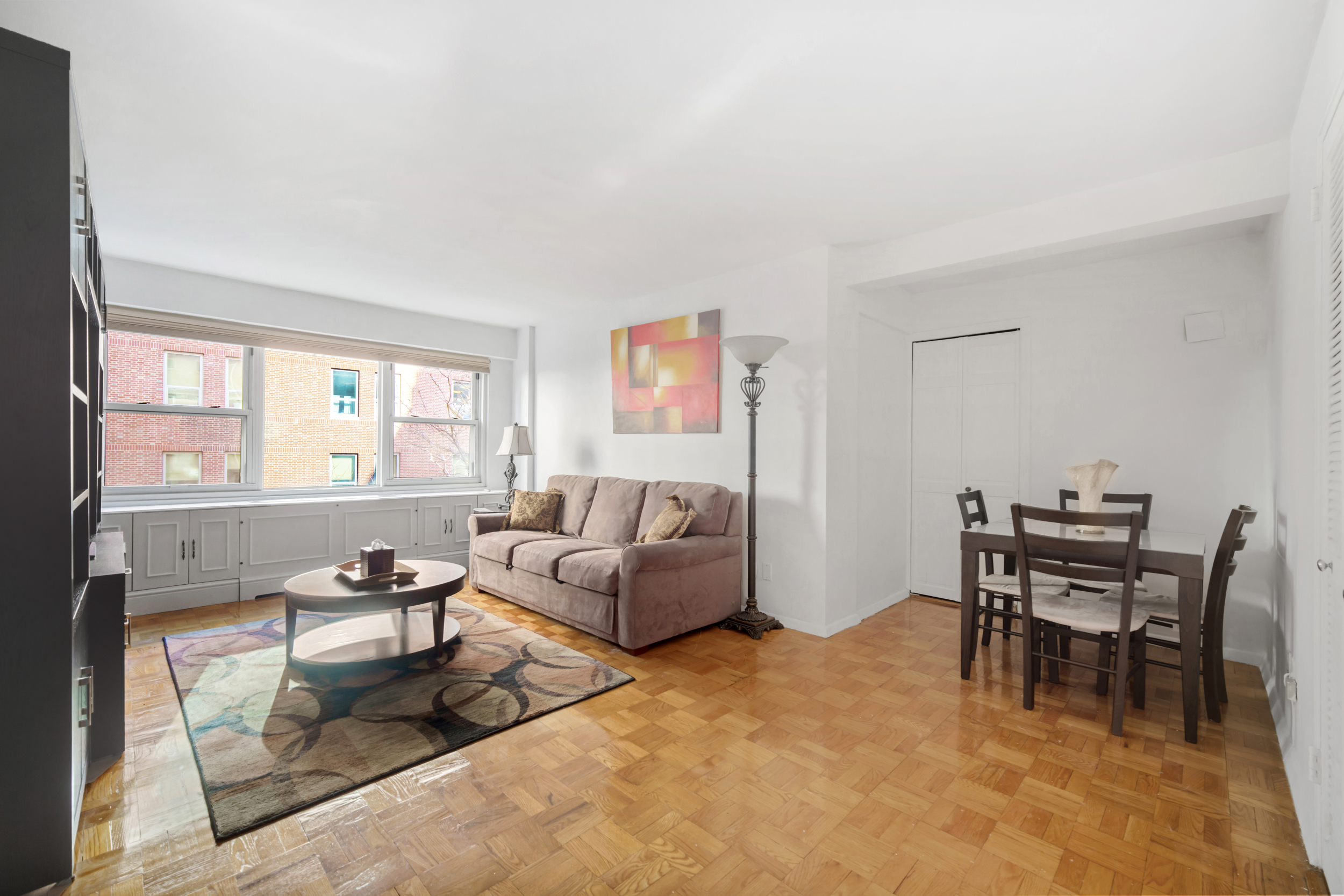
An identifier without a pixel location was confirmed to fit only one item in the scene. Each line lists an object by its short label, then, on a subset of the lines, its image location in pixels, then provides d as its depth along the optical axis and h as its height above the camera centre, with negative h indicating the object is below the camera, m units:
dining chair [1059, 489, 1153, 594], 3.36 -0.31
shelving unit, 1.41 -0.03
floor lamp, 3.58 +0.38
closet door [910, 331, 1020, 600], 4.18 +0.07
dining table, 2.38 -0.51
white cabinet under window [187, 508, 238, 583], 4.18 -0.70
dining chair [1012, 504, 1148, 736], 2.41 -0.72
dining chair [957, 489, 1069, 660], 3.01 -0.72
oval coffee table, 2.80 -1.01
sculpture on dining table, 3.01 -0.16
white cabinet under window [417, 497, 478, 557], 5.36 -0.72
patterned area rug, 2.05 -1.17
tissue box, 3.08 -0.60
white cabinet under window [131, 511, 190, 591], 3.97 -0.70
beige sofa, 3.35 -0.74
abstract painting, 4.32 +0.58
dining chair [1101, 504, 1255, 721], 2.45 -0.75
